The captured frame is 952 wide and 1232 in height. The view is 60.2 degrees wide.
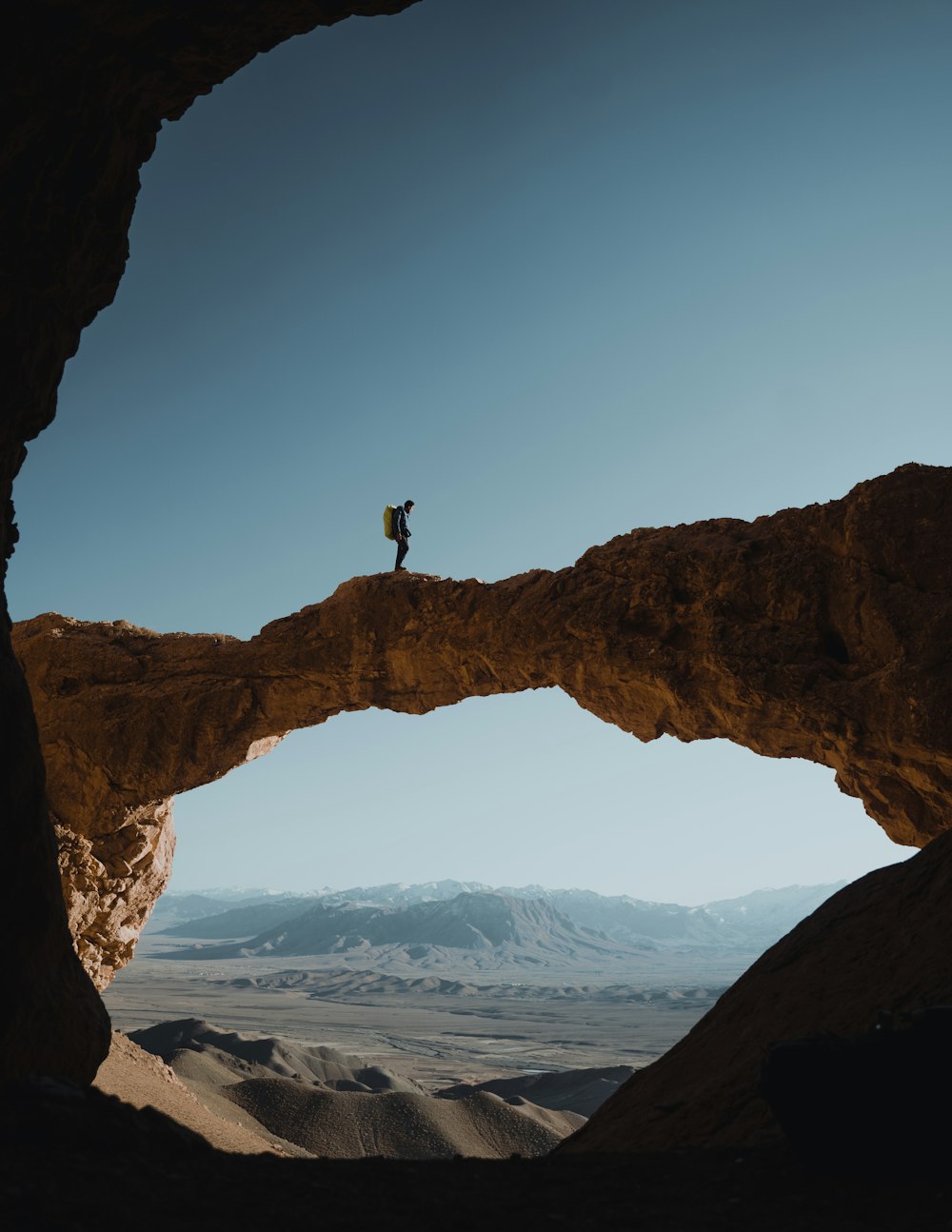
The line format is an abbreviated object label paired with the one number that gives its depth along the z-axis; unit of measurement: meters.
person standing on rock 18.28
